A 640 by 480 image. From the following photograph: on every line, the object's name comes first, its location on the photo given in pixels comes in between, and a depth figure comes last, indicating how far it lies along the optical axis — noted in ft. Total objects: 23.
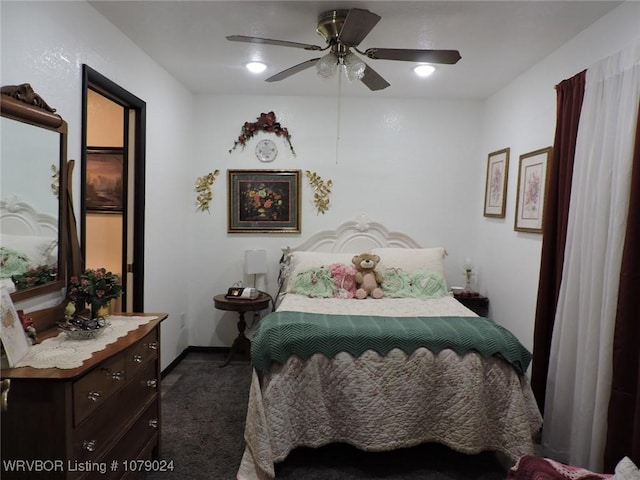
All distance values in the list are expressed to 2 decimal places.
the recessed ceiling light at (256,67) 10.09
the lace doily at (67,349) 5.03
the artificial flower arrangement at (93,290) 6.33
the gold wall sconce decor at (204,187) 13.46
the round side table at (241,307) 12.10
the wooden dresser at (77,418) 4.77
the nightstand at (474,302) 12.47
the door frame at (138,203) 9.77
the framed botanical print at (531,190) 9.66
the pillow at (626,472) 3.83
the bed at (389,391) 7.43
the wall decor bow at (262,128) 13.33
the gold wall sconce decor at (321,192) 13.61
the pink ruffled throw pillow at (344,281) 11.23
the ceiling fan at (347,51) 6.90
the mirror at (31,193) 5.59
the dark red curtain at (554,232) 8.20
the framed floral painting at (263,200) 13.47
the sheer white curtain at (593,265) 6.61
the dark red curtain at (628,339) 6.26
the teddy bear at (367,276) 11.19
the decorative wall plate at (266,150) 13.46
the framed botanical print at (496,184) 11.73
